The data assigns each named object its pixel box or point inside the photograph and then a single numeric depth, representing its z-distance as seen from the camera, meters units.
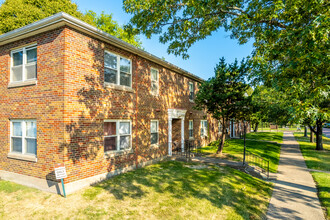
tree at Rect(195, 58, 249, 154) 12.42
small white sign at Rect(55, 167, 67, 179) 6.19
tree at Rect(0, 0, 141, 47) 16.48
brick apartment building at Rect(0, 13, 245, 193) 6.86
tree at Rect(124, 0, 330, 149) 5.29
